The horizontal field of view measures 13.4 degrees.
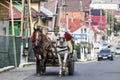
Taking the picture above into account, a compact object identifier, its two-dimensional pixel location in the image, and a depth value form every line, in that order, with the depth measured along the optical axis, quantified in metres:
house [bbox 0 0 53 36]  39.84
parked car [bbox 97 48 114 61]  66.20
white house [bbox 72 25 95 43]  100.44
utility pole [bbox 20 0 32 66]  33.44
